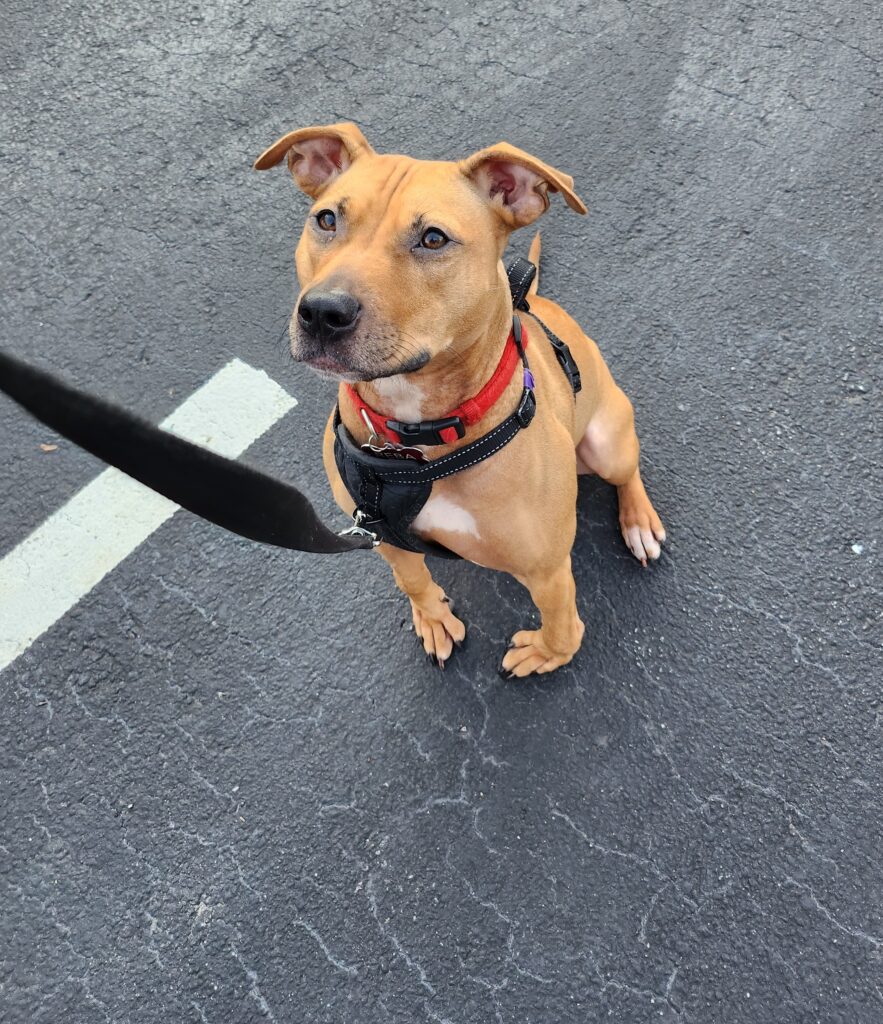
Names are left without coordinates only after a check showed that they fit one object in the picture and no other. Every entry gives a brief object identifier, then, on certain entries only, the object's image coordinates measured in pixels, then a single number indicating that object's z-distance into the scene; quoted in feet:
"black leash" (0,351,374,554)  1.32
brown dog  1.69
